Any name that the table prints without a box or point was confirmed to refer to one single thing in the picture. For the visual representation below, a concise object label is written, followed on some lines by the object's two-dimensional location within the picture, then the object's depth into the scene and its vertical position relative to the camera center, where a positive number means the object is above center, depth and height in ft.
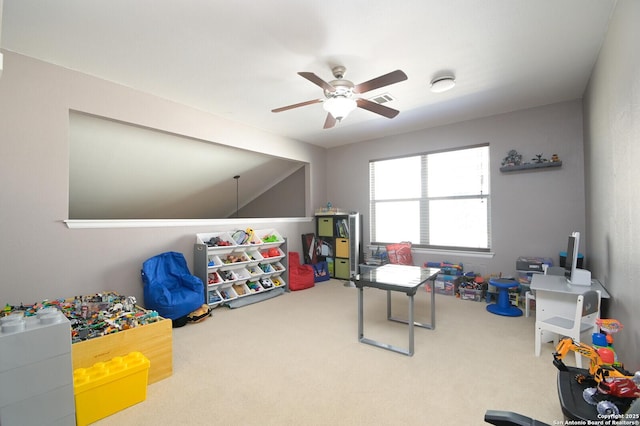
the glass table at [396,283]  8.03 -1.97
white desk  7.85 -2.29
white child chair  7.15 -2.90
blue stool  11.25 -3.50
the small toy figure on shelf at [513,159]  12.92 +2.70
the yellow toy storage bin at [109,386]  5.53 -3.49
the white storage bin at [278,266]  15.23 -2.67
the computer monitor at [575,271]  8.02 -1.57
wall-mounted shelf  11.96 +2.24
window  14.17 +0.95
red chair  15.35 -3.22
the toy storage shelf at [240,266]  12.25 -2.36
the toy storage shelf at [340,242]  16.57 -1.57
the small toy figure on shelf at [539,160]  12.28 +2.53
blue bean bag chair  9.96 -2.65
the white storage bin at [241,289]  13.25 -3.42
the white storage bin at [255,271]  13.85 -2.74
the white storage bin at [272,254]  14.63 -1.98
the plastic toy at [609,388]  3.71 -2.42
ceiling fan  7.32 +3.57
